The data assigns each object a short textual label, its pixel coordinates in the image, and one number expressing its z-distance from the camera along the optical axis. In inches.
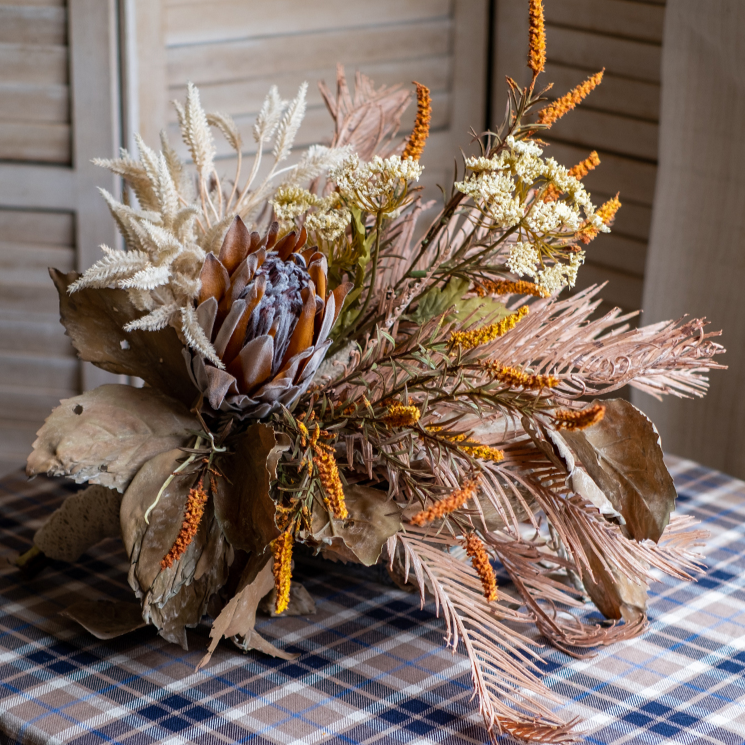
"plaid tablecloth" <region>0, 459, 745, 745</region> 56.5
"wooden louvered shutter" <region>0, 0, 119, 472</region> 106.0
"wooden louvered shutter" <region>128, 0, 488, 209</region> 110.1
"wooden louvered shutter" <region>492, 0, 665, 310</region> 109.1
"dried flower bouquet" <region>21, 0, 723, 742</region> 57.0
